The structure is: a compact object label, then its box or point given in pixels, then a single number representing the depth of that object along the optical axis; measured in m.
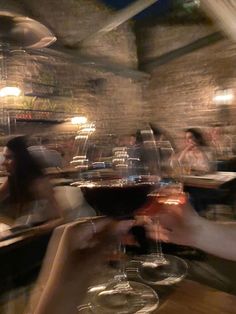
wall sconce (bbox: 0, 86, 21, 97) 1.50
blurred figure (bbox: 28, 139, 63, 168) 1.07
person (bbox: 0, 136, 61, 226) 1.06
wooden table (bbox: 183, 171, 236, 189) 1.69
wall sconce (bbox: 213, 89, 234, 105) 3.57
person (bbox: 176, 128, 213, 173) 1.88
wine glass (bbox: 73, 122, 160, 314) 0.51
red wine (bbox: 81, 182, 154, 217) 0.50
